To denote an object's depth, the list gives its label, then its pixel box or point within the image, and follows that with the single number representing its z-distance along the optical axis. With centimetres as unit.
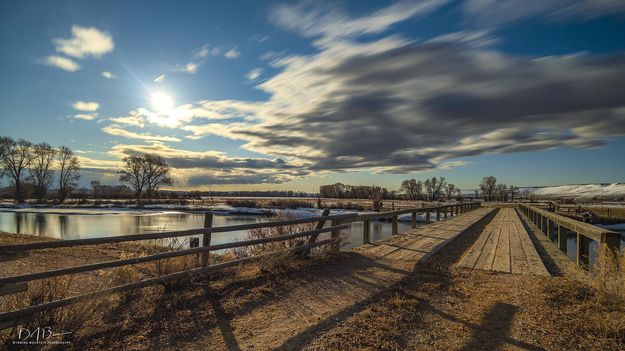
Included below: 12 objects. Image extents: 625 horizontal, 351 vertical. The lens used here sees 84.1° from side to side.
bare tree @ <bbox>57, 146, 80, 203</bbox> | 6650
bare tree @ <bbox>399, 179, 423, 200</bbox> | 13262
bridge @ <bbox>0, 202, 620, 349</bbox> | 422
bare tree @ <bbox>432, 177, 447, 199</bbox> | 13950
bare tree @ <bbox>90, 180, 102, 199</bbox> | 8044
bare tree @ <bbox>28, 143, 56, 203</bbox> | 6512
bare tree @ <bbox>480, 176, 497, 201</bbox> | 13388
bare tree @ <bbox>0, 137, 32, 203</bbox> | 5887
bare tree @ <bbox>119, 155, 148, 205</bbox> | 6969
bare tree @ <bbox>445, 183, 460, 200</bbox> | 14438
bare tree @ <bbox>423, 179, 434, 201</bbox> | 14062
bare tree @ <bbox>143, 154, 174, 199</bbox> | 7150
